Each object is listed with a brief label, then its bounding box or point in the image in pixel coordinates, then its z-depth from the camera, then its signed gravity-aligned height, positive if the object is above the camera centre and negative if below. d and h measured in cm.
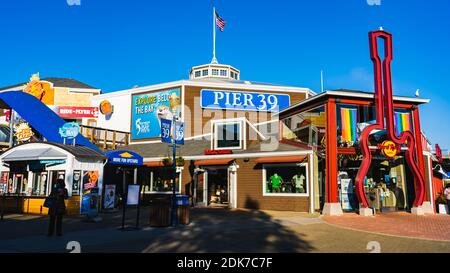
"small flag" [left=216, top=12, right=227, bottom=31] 3584 +1457
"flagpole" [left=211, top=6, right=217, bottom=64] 3827 +1446
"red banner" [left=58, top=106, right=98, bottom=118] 3181 +538
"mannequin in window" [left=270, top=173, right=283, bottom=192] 2003 -19
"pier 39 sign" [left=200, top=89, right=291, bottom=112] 2842 +585
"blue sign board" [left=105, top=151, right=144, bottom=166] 1850 +96
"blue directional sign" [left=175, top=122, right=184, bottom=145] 1480 +174
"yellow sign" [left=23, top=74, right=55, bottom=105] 3319 +756
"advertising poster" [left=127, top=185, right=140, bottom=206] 1245 -57
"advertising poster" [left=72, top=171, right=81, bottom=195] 1691 -22
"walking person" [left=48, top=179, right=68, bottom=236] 1092 -87
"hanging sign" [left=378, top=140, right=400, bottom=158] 1772 +143
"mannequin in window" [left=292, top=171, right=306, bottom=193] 1928 -17
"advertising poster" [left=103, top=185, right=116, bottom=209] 1798 -90
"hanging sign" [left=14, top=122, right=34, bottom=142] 2125 +248
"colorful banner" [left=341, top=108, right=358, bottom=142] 1866 +266
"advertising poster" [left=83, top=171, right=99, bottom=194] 1723 -13
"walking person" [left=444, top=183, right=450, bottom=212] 1867 -70
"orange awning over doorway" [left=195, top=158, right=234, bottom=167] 2133 +91
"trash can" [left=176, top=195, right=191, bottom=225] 1374 -116
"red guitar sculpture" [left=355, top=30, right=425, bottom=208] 1764 +297
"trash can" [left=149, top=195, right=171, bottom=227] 1302 -127
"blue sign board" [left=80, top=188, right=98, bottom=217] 1619 -110
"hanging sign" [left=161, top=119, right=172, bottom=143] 1395 +172
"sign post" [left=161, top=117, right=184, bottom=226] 1331 +159
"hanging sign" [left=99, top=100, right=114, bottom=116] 3101 +557
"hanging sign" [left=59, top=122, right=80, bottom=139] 1805 +216
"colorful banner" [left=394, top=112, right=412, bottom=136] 1963 +293
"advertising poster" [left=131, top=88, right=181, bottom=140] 2802 +500
